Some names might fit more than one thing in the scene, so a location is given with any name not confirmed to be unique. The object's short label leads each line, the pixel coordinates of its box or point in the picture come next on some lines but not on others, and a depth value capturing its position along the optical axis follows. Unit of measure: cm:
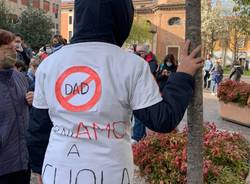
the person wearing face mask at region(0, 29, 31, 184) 169
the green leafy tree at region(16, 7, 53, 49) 2039
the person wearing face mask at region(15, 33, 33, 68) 405
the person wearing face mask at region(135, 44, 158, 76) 461
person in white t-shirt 88
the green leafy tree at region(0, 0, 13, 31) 1871
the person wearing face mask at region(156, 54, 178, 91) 423
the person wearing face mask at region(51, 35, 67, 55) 437
